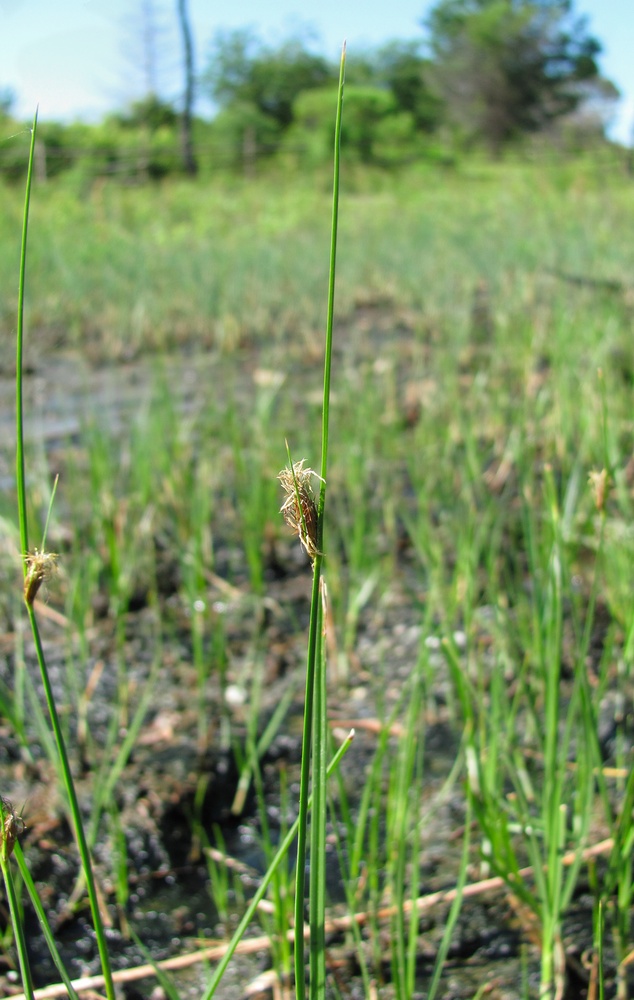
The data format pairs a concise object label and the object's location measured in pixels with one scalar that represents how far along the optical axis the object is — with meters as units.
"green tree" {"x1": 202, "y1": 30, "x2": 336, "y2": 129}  22.84
